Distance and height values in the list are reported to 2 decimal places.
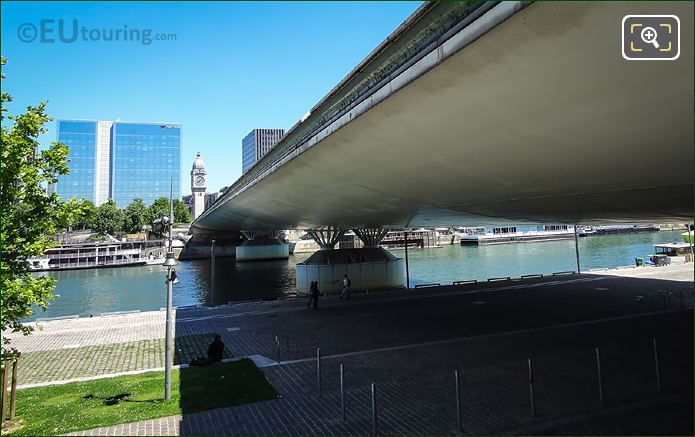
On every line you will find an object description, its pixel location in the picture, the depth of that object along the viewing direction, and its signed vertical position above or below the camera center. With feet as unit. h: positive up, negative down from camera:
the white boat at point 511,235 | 359.25 +10.86
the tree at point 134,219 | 386.11 +37.98
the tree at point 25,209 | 28.37 +3.99
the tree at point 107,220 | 374.63 +36.90
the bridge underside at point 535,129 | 16.79 +7.35
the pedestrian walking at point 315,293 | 76.18 -7.10
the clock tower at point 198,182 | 570.05 +105.40
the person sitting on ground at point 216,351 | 43.73 -9.68
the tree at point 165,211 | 400.10 +52.34
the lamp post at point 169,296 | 33.14 -3.23
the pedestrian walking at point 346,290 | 86.20 -7.85
